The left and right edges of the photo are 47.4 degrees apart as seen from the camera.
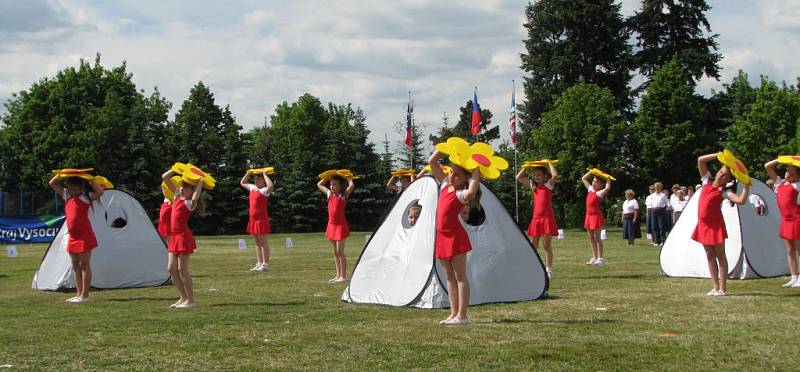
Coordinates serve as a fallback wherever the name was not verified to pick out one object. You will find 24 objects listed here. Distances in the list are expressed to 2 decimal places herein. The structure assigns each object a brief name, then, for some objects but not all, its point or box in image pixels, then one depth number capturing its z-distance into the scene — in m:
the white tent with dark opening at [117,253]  16.16
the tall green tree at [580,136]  49.56
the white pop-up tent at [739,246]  16.25
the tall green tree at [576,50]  56.72
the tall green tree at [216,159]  54.03
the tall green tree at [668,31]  56.91
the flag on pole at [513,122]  43.22
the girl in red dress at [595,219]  19.78
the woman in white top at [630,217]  29.92
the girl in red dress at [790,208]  14.05
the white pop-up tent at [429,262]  12.53
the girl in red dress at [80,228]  13.73
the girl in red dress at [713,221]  13.09
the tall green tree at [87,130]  54.19
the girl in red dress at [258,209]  19.31
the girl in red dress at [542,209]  16.16
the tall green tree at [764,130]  55.66
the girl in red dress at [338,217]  16.97
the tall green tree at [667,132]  51.25
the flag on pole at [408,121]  48.78
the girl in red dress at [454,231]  10.21
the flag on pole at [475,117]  43.75
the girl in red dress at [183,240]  12.52
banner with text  36.09
